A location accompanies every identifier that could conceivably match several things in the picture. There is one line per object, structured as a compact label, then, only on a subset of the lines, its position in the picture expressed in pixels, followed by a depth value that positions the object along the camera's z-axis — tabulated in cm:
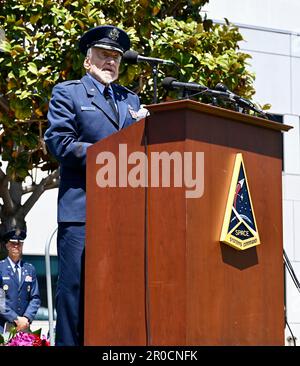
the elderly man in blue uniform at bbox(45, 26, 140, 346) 769
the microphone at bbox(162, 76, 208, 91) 769
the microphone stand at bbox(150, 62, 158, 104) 755
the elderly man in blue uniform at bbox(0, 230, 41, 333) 1818
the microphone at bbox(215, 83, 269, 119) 788
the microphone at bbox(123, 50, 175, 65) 786
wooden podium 672
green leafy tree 1869
